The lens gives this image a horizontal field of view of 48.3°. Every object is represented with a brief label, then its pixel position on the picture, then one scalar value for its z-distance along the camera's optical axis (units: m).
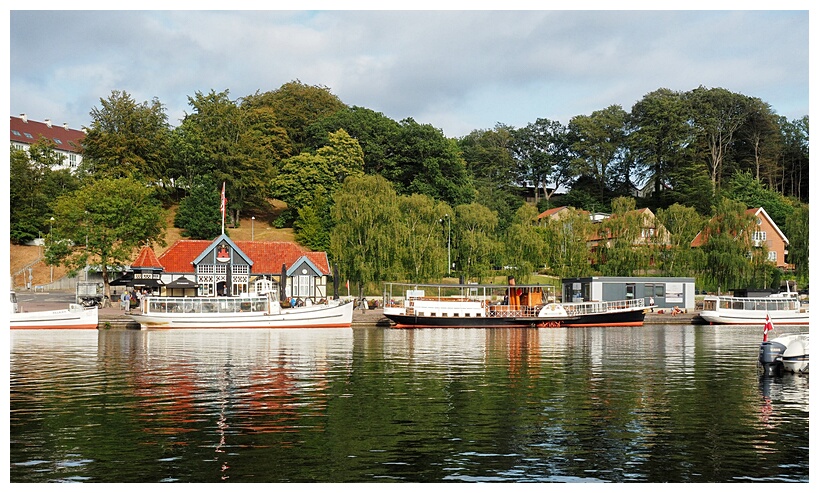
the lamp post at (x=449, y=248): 79.16
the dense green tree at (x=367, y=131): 113.69
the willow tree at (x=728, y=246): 81.25
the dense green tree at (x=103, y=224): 76.88
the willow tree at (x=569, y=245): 82.06
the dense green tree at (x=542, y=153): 137.38
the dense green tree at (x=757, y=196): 111.94
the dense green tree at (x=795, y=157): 129.00
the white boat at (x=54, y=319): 57.78
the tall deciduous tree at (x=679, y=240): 81.75
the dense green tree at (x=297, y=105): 127.81
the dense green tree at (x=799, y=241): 87.50
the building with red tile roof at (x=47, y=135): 134.25
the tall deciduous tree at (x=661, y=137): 122.56
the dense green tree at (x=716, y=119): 124.25
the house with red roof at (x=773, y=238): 103.89
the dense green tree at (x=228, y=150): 108.74
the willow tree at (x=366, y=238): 74.69
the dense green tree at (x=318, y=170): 107.38
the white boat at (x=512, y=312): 64.00
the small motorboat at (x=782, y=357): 30.70
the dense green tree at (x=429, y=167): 107.81
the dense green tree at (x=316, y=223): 100.19
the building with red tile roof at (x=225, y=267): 77.06
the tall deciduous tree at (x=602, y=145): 129.88
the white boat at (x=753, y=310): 67.69
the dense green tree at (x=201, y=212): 102.38
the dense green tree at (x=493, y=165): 121.06
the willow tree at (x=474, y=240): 80.38
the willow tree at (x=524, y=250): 80.88
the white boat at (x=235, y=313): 61.50
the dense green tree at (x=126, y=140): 106.69
